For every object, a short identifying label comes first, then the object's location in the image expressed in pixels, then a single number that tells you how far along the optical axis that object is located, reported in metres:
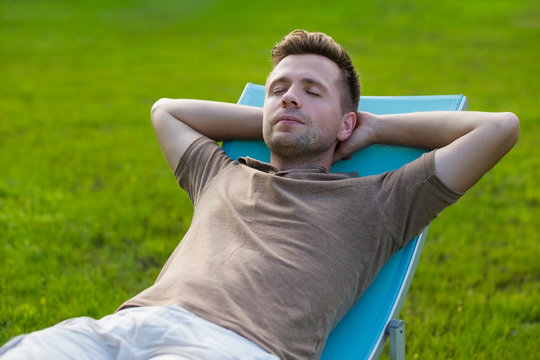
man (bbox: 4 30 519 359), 2.38
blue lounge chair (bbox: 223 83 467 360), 2.91
